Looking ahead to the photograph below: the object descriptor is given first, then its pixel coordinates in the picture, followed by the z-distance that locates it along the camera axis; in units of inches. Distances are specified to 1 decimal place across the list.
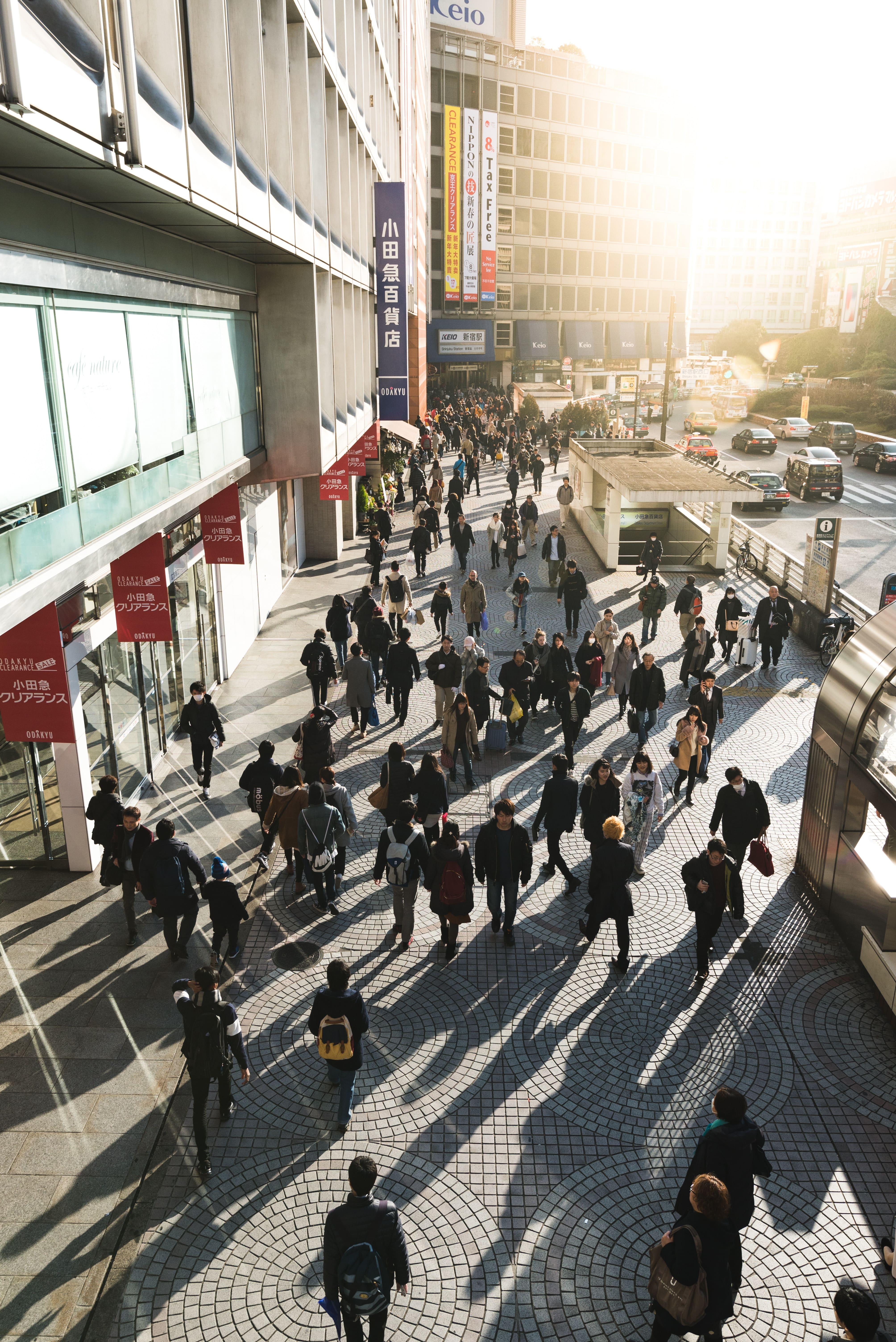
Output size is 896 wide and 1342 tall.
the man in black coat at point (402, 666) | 561.0
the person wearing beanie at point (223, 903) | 322.7
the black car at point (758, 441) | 1979.6
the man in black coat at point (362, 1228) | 189.2
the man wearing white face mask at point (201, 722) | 466.3
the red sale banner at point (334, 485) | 803.4
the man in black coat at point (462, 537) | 897.5
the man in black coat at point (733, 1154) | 216.5
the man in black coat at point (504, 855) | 351.9
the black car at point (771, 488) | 1396.4
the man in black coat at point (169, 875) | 332.5
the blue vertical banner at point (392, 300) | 1034.1
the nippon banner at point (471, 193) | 2476.6
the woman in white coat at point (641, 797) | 401.7
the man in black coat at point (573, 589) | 716.0
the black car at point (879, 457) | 1750.7
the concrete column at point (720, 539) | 984.3
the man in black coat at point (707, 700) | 506.0
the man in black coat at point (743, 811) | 380.5
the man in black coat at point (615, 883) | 339.6
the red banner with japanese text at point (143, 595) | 390.9
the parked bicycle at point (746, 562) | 994.1
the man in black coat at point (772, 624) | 682.2
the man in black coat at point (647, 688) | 518.9
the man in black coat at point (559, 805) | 389.7
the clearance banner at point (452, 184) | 2450.8
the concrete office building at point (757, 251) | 6437.0
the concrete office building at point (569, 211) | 2763.3
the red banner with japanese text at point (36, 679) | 309.0
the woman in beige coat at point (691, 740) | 465.7
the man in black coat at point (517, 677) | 530.3
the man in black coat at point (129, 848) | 347.6
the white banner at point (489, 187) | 2527.1
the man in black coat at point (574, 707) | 502.0
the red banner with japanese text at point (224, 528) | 550.6
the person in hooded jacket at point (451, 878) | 338.3
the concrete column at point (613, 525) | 959.6
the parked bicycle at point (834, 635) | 727.1
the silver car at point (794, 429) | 2203.5
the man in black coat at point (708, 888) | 331.0
